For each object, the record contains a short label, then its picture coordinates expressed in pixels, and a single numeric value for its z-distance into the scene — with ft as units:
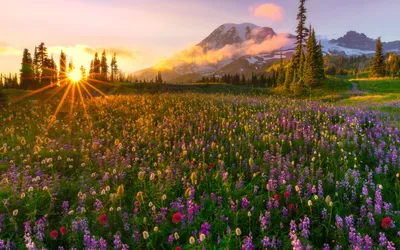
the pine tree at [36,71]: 287.48
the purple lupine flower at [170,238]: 10.04
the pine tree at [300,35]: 197.16
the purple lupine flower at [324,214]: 11.23
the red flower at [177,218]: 10.23
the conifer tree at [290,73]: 209.50
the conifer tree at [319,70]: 166.61
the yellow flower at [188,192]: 12.58
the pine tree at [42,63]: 280.59
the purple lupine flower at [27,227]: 10.30
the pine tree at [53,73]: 320.68
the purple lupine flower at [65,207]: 12.41
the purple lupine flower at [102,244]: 9.22
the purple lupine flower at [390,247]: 8.62
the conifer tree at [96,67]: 385.17
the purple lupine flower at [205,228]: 10.28
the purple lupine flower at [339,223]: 10.15
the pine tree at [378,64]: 243.60
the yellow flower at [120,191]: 12.26
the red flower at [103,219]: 10.34
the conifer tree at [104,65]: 400.69
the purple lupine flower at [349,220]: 10.35
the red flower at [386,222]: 9.68
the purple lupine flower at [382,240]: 9.04
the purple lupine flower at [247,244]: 9.36
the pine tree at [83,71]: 410.80
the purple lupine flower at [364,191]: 12.39
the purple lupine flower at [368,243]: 8.84
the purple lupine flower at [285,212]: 11.71
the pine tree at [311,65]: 164.37
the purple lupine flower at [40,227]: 10.23
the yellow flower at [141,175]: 14.28
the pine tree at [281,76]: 283.59
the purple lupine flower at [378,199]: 11.64
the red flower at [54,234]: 9.82
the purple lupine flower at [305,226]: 9.82
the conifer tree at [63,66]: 375.14
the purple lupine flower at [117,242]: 9.53
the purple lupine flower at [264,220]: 10.60
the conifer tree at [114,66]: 451.53
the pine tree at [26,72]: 280.82
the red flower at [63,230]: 9.92
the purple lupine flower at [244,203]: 11.98
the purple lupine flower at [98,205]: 11.87
